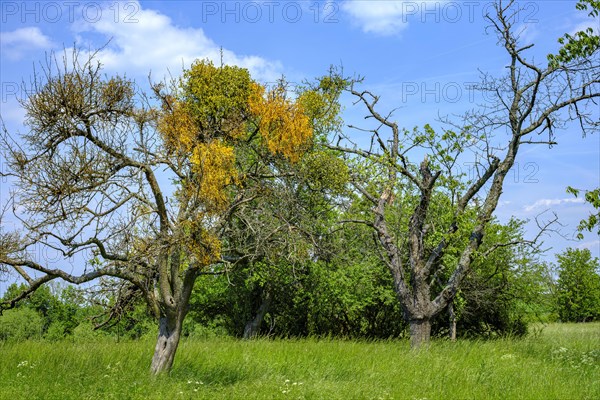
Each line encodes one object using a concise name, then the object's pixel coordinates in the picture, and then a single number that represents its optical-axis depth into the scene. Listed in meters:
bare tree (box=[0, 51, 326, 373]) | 11.91
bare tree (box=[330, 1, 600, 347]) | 18.86
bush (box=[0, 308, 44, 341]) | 30.84
